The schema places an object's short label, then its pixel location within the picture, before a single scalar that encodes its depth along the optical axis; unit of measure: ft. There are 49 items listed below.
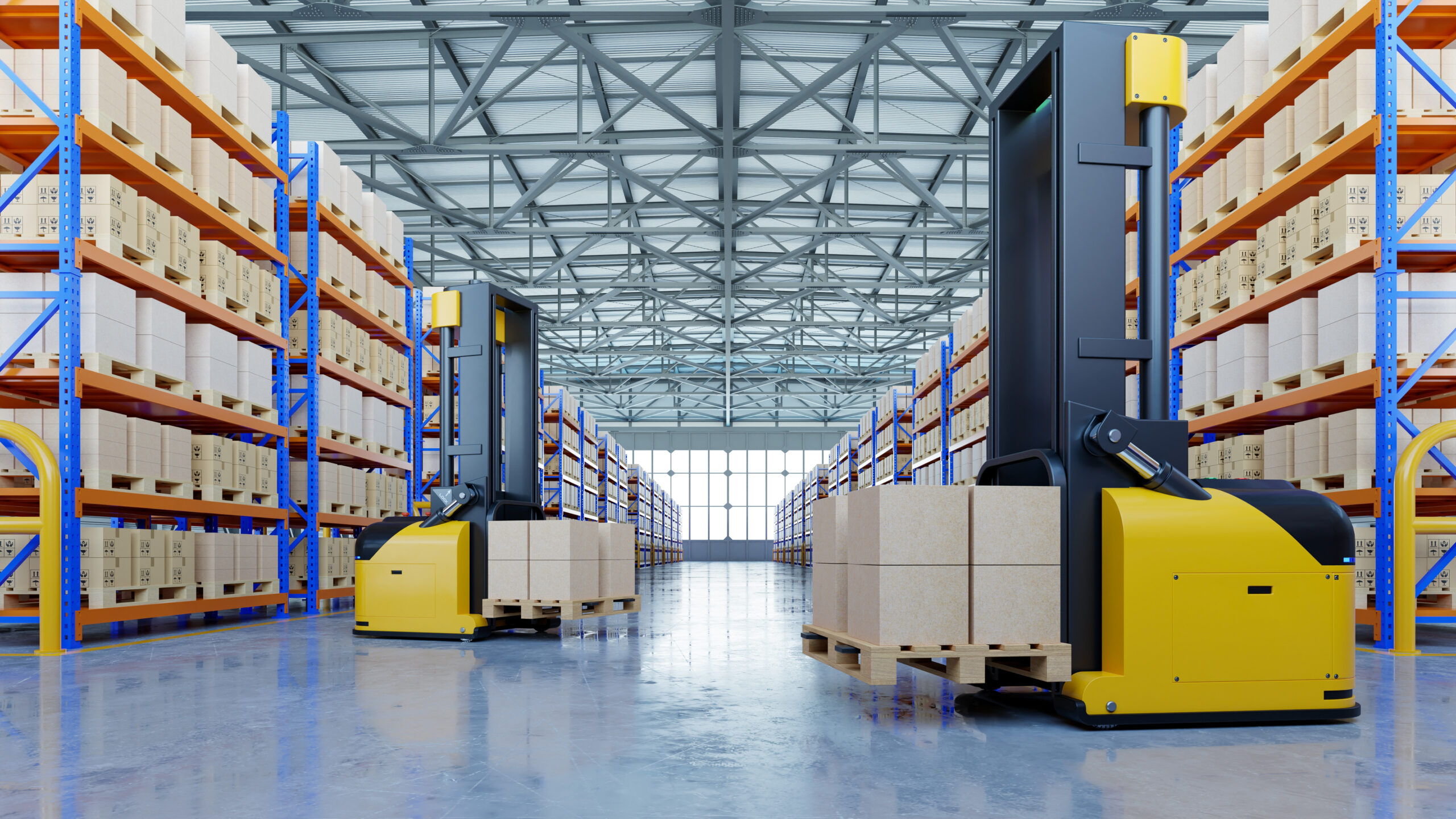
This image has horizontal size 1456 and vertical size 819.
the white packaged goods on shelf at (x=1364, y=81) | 20.72
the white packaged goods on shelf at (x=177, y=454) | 23.98
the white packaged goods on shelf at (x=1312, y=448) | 21.75
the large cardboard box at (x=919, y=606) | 12.44
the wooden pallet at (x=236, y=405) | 25.39
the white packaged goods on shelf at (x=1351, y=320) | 20.38
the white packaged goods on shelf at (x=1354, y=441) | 20.56
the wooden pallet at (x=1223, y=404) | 23.62
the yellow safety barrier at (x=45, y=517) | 19.56
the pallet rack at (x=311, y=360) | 31.17
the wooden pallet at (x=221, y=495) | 25.77
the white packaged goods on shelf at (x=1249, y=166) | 24.17
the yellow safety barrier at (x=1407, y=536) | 19.19
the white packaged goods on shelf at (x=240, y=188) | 27.37
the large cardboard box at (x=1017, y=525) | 12.67
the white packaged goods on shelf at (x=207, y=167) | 25.95
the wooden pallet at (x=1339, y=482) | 20.34
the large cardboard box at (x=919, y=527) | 12.58
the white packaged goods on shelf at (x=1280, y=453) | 22.90
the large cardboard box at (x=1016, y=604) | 12.58
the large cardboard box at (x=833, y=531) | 14.66
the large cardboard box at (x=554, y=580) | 23.56
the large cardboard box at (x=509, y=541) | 23.68
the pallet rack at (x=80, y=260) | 20.25
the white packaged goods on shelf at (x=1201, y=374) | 25.49
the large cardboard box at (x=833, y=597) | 14.35
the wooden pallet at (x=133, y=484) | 21.09
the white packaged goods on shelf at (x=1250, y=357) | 23.71
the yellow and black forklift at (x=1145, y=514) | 12.30
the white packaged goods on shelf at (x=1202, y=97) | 25.93
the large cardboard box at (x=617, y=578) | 25.61
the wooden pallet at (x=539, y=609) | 23.44
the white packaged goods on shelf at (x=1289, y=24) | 22.52
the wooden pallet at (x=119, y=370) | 20.47
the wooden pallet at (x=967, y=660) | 12.29
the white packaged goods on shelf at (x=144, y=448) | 22.67
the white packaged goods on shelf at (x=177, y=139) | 24.11
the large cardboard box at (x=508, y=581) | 23.65
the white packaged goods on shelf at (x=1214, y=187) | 25.36
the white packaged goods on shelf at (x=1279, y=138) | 22.99
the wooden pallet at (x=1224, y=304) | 24.36
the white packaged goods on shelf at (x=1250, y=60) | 24.27
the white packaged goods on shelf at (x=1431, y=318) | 20.35
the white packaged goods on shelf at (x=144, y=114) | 22.77
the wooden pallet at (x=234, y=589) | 25.67
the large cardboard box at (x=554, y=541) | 23.62
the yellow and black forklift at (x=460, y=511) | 23.81
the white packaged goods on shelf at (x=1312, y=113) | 21.95
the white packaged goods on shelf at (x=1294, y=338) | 21.85
